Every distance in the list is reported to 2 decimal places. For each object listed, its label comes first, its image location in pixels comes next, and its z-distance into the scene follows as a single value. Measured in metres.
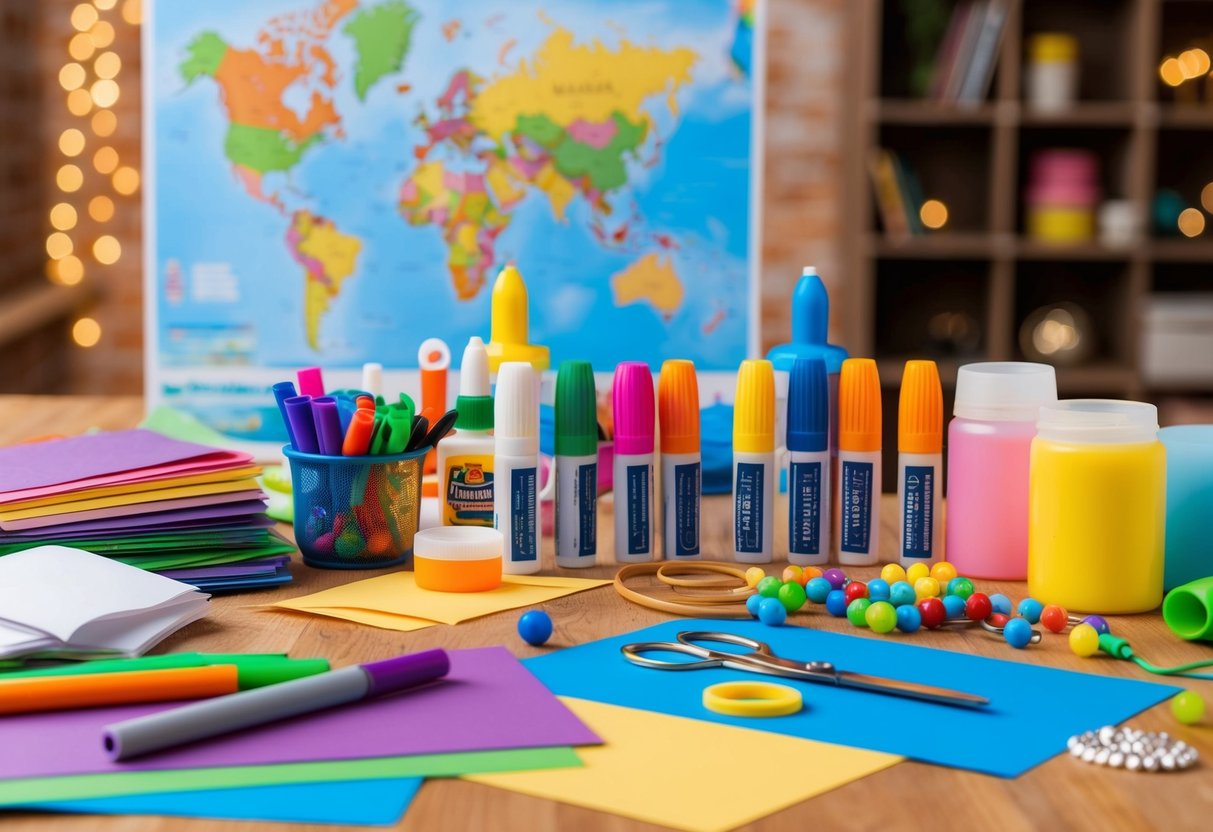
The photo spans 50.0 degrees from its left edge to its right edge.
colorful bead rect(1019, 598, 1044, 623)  0.87
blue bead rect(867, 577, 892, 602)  0.90
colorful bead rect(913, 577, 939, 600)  0.92
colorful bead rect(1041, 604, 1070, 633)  0.86
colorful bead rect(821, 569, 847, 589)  0.94
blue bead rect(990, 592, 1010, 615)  0.88
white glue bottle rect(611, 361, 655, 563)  1.03
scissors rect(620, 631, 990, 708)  0.72
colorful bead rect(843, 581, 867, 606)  0.90
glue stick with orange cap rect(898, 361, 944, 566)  1.01
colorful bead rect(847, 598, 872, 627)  0.87
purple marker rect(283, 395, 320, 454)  1.00
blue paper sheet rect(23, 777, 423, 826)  0.57
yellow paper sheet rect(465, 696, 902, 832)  0.58
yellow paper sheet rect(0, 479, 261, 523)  0.92
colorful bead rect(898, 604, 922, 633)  0.86
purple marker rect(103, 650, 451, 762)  0.62
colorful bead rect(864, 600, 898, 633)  0.86
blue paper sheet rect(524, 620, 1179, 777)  0.66
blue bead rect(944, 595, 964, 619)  0.88
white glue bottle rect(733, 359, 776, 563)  1.03
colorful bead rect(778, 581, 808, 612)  0.89
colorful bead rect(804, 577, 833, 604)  0.91
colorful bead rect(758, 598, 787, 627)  0.87
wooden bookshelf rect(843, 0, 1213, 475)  2.88
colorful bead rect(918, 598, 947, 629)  0.87
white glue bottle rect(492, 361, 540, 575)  0.99
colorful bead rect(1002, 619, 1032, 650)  0.83
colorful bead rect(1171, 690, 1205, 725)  0.69
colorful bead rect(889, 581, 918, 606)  0.89
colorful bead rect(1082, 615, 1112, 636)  0.83
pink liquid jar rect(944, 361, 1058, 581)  0.98
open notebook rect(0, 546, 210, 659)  0.76
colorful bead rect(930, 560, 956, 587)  0.95
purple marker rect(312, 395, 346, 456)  0.98
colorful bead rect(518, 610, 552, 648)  0.82
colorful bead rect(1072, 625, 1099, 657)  0.81
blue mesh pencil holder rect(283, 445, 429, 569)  1.00
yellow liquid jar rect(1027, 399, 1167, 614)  0.88
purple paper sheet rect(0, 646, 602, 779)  0.62
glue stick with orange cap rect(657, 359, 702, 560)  1.04
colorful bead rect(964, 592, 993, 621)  0.87
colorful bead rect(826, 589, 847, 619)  0.90
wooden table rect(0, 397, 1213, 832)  0.57
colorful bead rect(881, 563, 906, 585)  0.96
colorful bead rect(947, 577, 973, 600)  0.90
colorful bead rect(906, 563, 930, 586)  0.96
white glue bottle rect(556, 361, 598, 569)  1.01
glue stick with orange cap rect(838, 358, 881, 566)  1.02
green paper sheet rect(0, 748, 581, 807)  0.59
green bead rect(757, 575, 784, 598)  0.90
